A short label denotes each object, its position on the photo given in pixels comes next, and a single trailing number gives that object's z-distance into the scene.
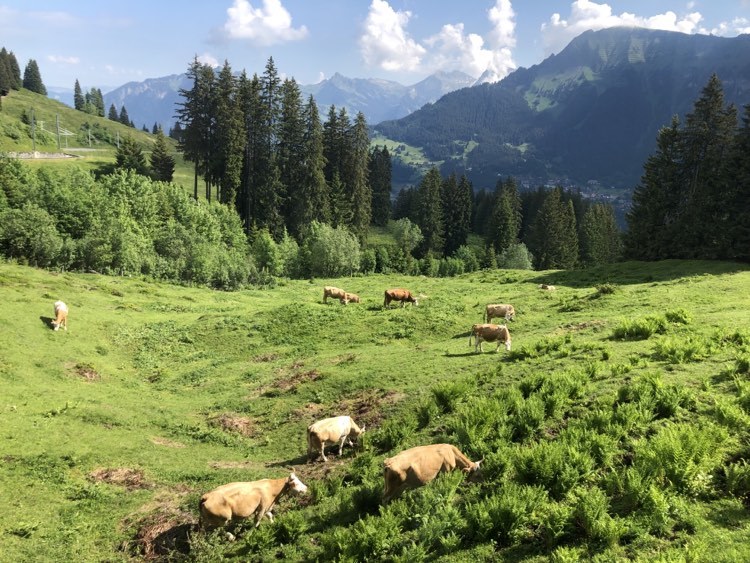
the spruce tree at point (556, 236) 95.44
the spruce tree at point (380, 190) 116.69
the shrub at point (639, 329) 19.64
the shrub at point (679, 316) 20.94
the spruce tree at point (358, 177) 90.94
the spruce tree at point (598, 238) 100.12
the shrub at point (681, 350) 15.75
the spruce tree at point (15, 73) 171.66
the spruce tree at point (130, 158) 81.19
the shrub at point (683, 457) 9.38
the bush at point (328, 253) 67.50
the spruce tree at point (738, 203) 46.47
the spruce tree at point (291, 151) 79.56
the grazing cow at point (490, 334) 21.97
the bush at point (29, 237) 44.06
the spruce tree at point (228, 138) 74.94
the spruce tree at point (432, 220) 104.81
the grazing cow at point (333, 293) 40.22
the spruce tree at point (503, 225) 106.05
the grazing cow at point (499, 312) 28.69
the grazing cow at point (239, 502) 10.98
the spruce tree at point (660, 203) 55.59
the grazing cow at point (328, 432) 14.55
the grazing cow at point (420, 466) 11.02
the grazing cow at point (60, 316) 26.75
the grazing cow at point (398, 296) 35.81
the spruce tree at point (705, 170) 50.00
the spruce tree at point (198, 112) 77.38
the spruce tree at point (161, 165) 86.88
